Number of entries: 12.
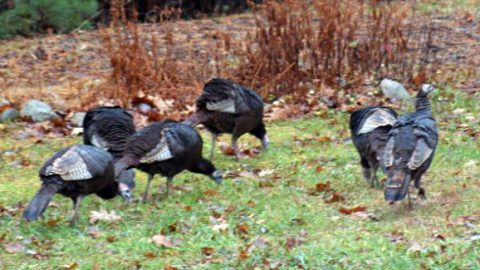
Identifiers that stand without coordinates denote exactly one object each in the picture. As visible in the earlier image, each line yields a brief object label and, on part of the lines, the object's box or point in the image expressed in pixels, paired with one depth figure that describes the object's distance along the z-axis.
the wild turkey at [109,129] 20.58
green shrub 38.59
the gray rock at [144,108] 28.31
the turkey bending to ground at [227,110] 23.36
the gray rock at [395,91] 29.58
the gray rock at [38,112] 28.11
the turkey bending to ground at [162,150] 19.28
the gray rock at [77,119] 27.56
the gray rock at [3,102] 28.47
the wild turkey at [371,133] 19.61
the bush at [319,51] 29.98
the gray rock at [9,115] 28.05
